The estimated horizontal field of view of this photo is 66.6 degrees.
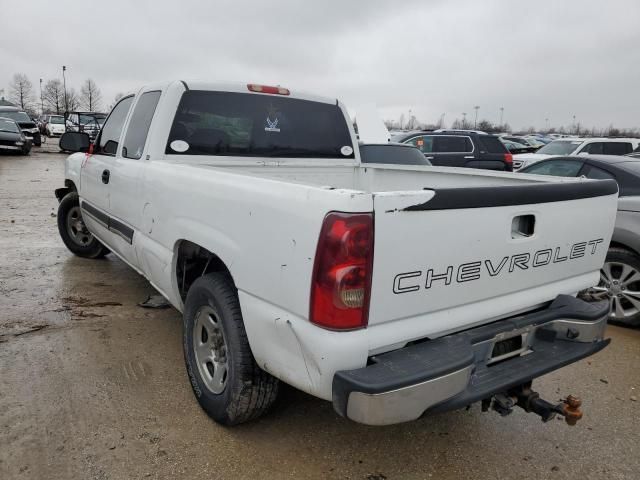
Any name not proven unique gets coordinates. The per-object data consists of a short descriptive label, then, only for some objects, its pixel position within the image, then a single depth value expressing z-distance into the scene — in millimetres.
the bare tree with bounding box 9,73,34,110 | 83312
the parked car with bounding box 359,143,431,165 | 7988
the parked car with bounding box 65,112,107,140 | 23266
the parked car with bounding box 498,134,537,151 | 23525
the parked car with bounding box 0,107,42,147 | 25422
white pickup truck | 1898
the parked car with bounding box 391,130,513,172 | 12586
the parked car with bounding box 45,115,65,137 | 33438
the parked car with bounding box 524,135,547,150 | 23872
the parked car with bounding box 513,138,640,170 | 11992
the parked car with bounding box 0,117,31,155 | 19750
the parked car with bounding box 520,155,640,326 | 4258
